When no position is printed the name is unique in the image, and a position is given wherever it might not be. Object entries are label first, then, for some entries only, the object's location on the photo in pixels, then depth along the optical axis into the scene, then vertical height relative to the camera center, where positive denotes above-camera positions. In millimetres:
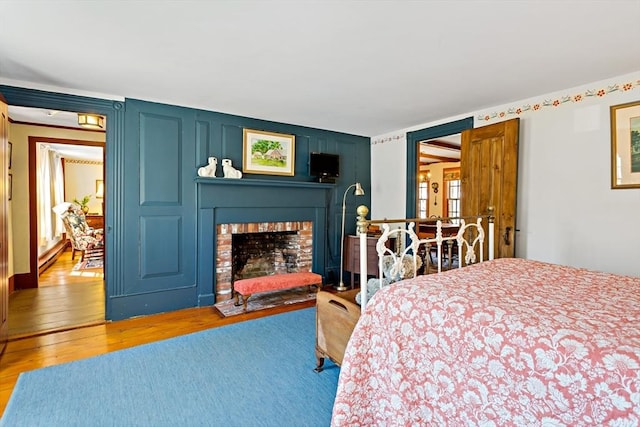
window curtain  5627 +359
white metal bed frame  1745 -213
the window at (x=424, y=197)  9375 +368
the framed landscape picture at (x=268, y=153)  3945 +732
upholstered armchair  5879 -429
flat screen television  4359 +610
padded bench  3555 -856
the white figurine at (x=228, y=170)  3721 +468
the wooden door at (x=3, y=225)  2486 -119
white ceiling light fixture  3459 +989
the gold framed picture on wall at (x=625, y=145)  2533 +523
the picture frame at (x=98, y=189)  8397 +552
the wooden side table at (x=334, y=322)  1964 -734
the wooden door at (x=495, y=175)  3148 +365
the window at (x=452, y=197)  8789 +358
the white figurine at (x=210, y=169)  3588 +461
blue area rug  1765 -1135
